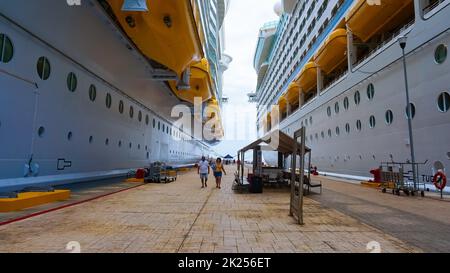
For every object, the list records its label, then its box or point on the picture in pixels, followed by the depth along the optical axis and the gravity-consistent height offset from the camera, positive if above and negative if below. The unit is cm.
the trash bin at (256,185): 1199 -96
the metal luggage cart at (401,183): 1147 -84
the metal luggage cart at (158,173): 1557 -62
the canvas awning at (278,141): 1230 +100
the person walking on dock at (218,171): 1376 -44
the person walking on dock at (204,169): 1411 -34
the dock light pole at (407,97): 1188 +297
